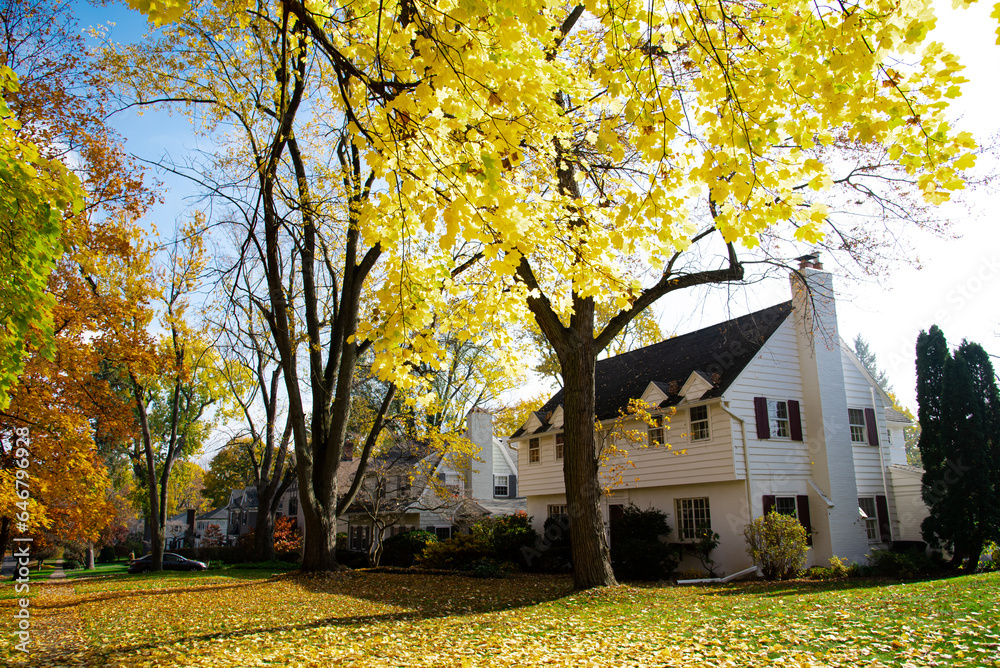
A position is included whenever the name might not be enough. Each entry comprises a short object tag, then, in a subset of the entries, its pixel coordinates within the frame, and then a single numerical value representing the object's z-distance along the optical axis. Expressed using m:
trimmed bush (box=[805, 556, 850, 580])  14.00
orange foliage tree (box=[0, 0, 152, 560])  11.16
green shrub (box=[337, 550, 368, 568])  24.03
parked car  28.03
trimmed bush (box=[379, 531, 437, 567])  22.14
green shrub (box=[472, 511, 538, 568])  18.86
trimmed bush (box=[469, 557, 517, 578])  14.99
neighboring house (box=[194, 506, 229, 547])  51.78
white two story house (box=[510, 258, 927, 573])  16.08
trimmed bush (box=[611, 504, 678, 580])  15.70
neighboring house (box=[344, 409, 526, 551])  23.95
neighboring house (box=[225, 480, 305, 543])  40.57
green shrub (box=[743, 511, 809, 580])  13.83
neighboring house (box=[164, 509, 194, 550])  59.94
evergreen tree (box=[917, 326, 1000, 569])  14.63
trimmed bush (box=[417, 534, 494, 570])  17.81
